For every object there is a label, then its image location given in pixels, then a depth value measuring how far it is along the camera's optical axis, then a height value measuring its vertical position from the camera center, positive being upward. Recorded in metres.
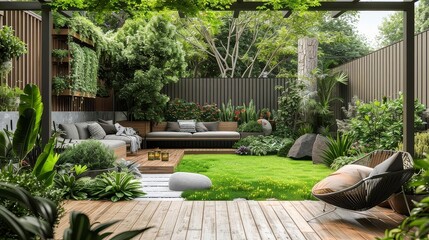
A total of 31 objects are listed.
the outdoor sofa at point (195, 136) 13.95 -0.50
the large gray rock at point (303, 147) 12.20 -0.69
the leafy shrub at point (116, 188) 6.11 -0.81
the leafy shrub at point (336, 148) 10.01 -0.60
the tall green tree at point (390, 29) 27.29 +4.54
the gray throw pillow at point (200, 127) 14.52 -0.28
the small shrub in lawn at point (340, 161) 9.36 -0.79
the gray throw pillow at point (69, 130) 9.45 -0.24
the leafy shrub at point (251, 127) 14.49 -0.28
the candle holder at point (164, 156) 10.17 -0.74
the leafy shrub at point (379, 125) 8.77 -0.14
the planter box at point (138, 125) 13.84 -0.22
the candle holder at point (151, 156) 10.25 -0.75
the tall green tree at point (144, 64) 13.73 +1.33
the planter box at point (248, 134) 14.46 -0.47
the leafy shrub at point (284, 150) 12.92 -0.80
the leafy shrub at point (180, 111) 15.07 +0.15
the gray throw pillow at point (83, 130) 10.27 -0.26
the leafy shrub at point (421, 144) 7.27 -0.38
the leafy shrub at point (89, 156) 7.02 -0.51
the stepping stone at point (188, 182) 7.14 -0.86
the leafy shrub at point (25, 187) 2.67 -0.45
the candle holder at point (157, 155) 10.32 -0.73
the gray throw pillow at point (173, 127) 14.52 -0.28
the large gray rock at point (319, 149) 11.17 -0.67
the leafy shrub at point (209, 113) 15.18 +0.09
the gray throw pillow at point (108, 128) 11.76 -0.25
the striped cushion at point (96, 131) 10.76 -0.29
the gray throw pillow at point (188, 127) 14.36 -0.28
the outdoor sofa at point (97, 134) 9.48 -0.35
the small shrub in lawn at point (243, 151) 13.32 -0.85
